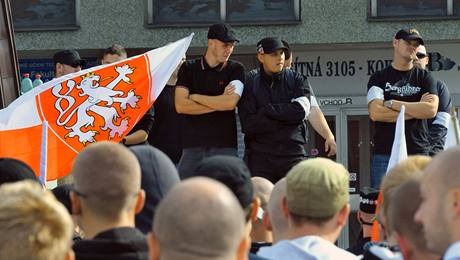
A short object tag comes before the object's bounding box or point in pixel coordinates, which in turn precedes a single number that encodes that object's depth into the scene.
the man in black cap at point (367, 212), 14.43
